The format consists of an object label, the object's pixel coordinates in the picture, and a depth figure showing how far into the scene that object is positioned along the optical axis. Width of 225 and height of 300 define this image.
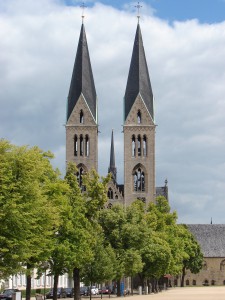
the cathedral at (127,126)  134.00
